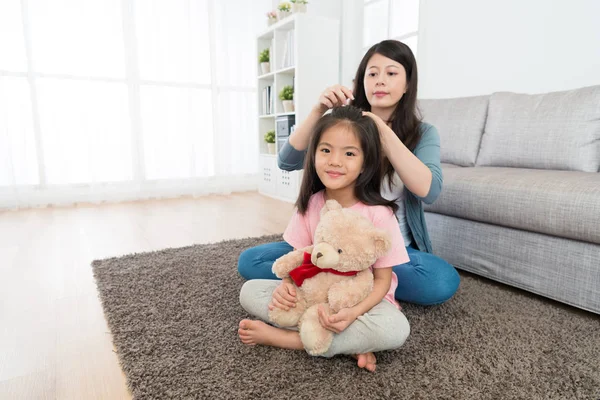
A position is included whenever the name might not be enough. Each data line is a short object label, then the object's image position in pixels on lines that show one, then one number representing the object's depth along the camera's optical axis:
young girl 0.91
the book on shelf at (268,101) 3.69
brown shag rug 0.85
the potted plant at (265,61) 3.69
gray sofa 1.27
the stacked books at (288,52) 3.32
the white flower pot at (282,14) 3.45
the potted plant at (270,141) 3.76
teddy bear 0.88
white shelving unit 3.22
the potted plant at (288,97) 3.40
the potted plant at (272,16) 3.56
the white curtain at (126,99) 3.02
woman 1.17
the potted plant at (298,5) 3.25
